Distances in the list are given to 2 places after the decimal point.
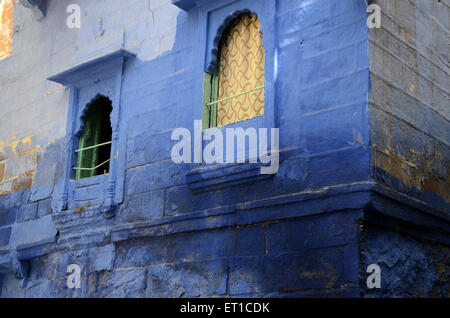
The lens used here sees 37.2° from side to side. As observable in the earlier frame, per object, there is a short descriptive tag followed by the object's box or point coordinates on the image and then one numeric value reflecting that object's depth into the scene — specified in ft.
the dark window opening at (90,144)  24.29
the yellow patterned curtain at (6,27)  29.73
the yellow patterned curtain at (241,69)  19.52
